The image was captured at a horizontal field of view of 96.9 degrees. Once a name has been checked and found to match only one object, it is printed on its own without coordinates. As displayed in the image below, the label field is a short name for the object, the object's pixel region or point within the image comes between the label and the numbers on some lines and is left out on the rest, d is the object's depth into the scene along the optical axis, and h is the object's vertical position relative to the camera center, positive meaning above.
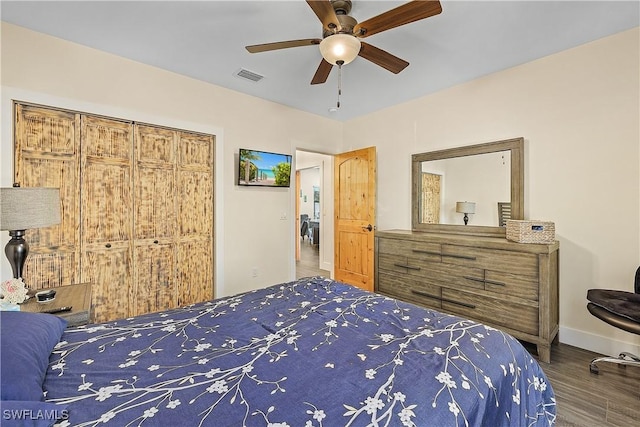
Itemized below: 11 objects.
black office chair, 1.96 -0.70
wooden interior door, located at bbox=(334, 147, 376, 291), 4.13 -0.06
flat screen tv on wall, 3.65 +0.59
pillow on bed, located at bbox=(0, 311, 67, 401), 0.82 -0.48
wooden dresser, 2.40 -0.66
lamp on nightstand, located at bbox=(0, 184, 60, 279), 1.67 -0.01
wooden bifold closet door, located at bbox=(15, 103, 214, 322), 2.44 +0.03
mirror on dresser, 3.00 +0.30
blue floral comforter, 0.86 -0.60
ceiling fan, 1.65 +1.20
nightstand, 1.68 -0.58
